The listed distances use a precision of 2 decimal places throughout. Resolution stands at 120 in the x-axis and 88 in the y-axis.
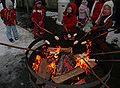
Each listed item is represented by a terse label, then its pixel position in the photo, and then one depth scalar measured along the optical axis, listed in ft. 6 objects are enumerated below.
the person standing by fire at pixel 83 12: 17.80
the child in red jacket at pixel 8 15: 14.03
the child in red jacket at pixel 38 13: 15.06
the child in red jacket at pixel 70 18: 11.81
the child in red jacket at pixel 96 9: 14.70
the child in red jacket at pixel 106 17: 10.13
